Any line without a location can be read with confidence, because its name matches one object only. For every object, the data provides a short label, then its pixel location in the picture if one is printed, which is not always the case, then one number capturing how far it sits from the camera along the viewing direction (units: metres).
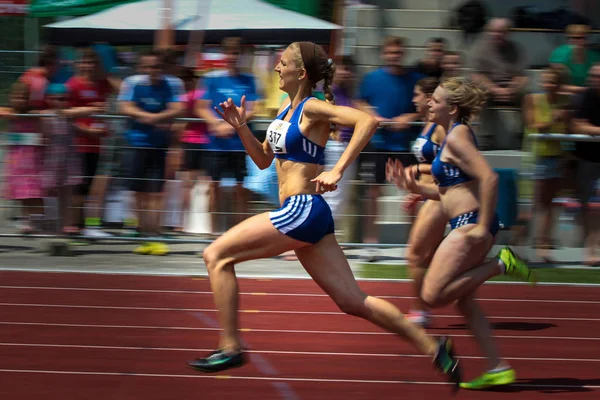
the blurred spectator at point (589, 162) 10.39
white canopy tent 14.66
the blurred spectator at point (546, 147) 10.36
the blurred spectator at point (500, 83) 11.22
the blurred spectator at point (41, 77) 10.84
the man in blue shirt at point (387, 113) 10.23
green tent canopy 15.73
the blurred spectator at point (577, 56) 11.59
